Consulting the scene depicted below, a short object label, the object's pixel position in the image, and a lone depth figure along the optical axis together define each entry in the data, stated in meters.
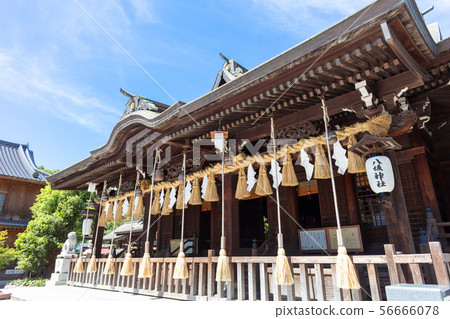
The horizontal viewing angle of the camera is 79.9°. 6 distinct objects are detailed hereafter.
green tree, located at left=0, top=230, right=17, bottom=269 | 12.65
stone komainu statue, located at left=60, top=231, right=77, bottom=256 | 10.56
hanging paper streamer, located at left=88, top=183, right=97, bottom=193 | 10.30
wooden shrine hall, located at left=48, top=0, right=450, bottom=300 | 3.58
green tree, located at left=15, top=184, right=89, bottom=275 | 13.78
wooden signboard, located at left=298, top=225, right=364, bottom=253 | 6.85
